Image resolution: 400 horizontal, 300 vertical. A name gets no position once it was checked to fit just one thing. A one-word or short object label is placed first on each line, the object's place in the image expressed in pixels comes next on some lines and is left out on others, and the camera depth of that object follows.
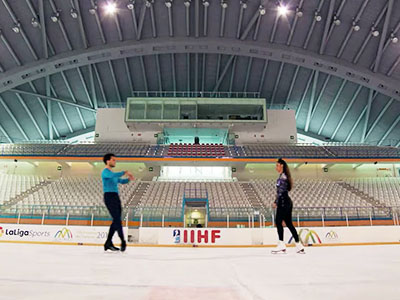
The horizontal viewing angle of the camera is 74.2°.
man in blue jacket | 5.11
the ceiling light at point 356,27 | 20.78
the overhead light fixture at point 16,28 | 20.78
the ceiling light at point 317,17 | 20.81
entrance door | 18.25
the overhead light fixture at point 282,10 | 21.13
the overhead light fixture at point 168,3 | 21.06
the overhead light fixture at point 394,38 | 20.34
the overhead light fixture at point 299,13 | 20.95
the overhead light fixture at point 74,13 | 20.66
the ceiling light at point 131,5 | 20.80
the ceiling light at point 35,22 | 20.71
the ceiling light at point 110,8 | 20.88
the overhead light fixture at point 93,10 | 20.86
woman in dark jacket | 5.80
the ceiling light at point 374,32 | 20.58
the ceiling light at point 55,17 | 20.78
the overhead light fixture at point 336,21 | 20.94
